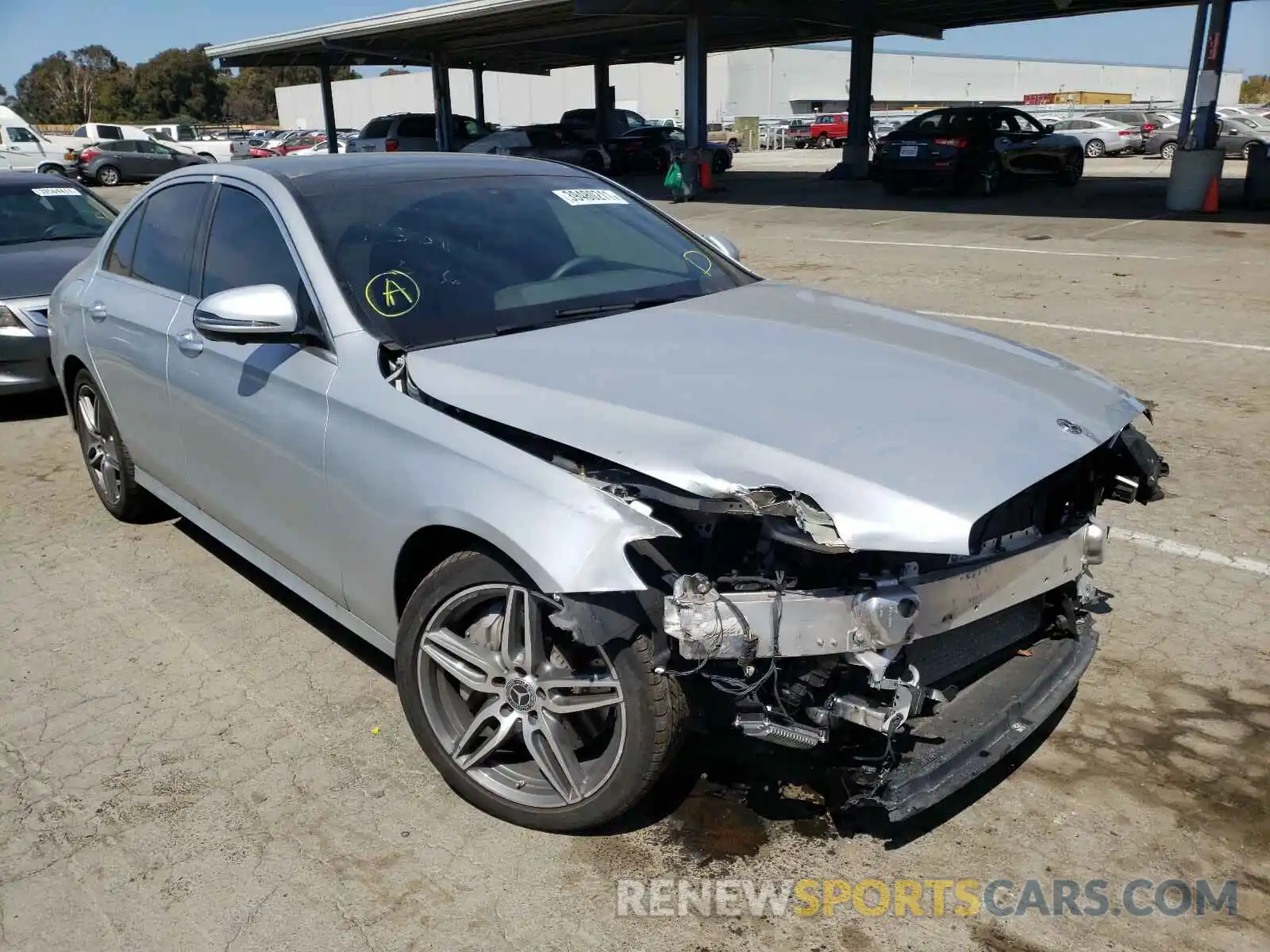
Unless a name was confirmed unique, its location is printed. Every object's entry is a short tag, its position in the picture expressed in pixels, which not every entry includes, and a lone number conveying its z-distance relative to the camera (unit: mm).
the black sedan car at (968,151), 21031
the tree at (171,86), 85812
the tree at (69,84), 89250
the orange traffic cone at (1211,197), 17984
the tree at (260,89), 90625
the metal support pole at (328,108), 36375
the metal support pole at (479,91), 39656
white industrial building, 69188
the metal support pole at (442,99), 32250
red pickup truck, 51531
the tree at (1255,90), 90438
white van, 29594
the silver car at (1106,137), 36656
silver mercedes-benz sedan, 2492
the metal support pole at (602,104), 35156
